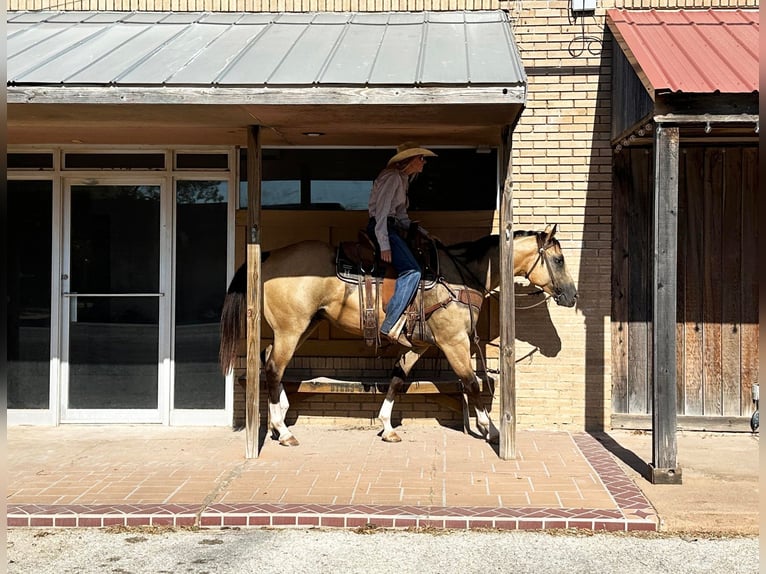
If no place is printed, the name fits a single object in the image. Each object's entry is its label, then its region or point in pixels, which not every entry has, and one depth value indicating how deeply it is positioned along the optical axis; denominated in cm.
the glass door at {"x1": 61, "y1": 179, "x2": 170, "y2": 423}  838
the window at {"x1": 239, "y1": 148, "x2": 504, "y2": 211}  827
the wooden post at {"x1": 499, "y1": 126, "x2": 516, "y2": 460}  692
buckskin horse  739
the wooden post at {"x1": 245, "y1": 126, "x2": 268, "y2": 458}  697
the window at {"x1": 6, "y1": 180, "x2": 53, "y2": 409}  844
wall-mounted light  812
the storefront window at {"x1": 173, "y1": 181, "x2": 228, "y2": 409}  838
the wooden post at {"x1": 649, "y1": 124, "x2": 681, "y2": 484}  625
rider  723
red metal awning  631
